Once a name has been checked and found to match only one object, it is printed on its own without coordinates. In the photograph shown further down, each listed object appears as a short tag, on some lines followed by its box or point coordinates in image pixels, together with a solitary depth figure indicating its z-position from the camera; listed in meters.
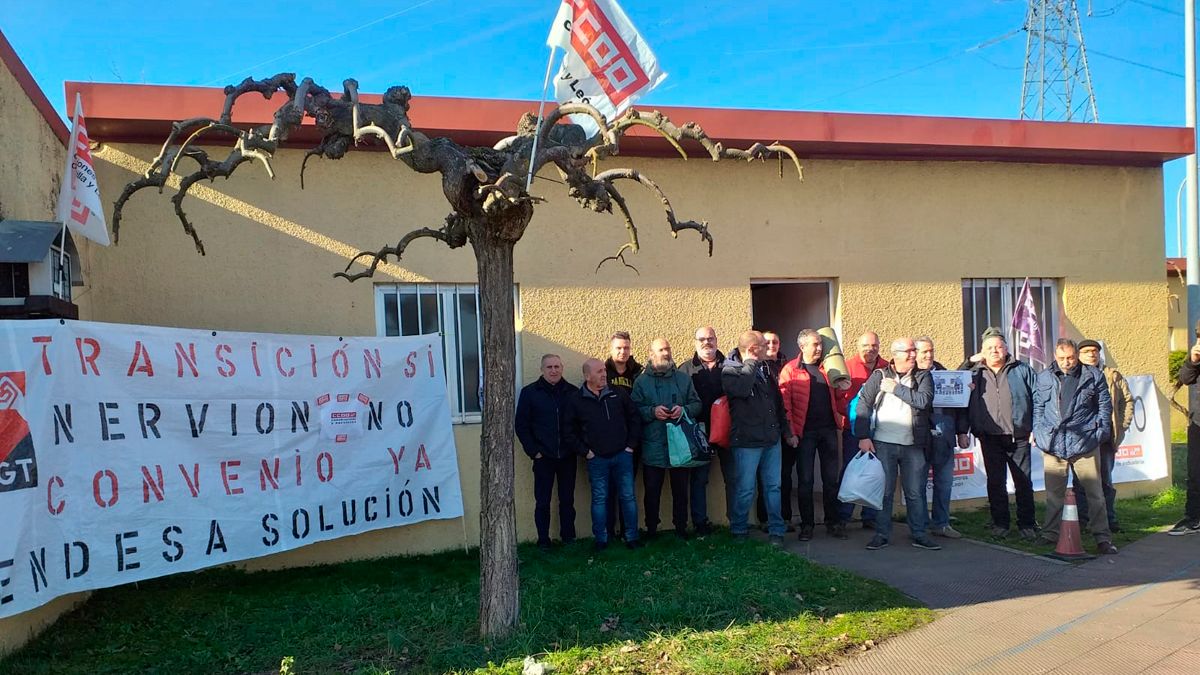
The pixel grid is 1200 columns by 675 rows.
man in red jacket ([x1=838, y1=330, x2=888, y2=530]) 7.70
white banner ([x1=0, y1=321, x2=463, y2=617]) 4.77
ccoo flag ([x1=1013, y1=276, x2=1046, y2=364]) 8.86
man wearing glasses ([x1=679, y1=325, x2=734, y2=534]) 7.46
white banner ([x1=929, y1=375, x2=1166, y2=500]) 9.20
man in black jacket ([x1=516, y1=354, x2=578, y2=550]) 7.06
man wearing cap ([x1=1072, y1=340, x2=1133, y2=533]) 7.36
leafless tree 4.27
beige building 6.85
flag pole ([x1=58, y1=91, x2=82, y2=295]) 5.05
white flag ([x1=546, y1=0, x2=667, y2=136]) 4.41
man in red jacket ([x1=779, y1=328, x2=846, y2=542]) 7.40
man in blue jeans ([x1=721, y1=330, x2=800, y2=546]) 7.09
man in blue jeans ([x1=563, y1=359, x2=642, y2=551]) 7.07
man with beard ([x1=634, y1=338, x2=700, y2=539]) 7.24
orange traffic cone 6.70
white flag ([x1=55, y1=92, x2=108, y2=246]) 5.05
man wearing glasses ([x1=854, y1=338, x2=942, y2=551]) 7.02
